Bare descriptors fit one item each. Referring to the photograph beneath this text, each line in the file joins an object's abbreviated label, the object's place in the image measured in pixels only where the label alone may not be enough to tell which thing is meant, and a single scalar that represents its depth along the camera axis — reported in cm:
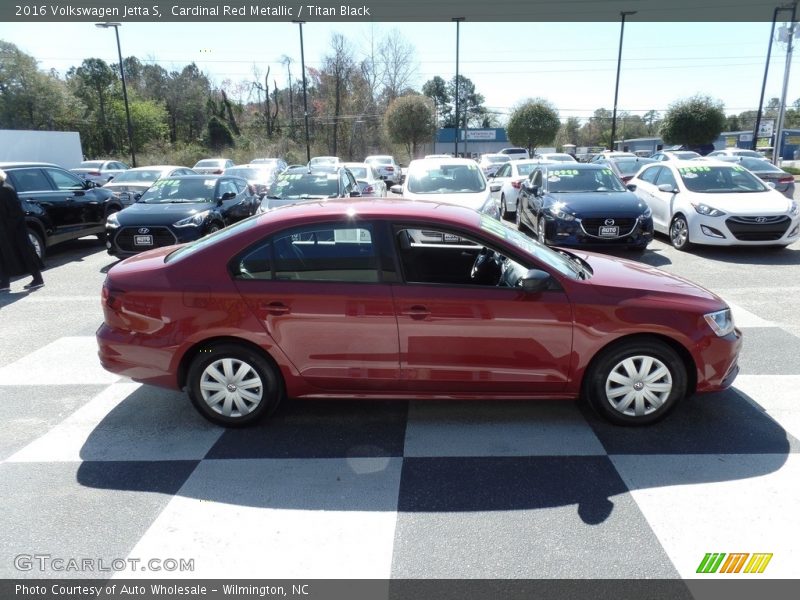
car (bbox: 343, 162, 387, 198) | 1469
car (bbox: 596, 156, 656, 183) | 1869
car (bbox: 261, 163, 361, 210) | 1130
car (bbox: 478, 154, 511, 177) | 2639
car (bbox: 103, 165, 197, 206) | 1641
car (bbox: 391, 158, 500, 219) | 1048
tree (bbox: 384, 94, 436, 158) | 4184
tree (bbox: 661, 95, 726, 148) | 3600
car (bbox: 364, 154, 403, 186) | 2751
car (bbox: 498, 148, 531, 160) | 4299
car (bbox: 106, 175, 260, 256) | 941
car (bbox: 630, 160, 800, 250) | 960
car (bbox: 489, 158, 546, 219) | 1486
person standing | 826
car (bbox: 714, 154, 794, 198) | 1578
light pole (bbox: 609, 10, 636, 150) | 3616
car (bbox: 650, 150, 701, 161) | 2345
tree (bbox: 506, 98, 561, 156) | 4697
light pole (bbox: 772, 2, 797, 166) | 2802
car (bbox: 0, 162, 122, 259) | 1007
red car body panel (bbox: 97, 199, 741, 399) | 383
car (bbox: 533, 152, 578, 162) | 2413
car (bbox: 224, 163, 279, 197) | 1957
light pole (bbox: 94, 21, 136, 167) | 3020
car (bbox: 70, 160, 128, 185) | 2397
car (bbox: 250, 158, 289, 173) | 2345
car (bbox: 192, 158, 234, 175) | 2450
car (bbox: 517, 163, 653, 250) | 951
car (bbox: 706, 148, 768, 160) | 2541
